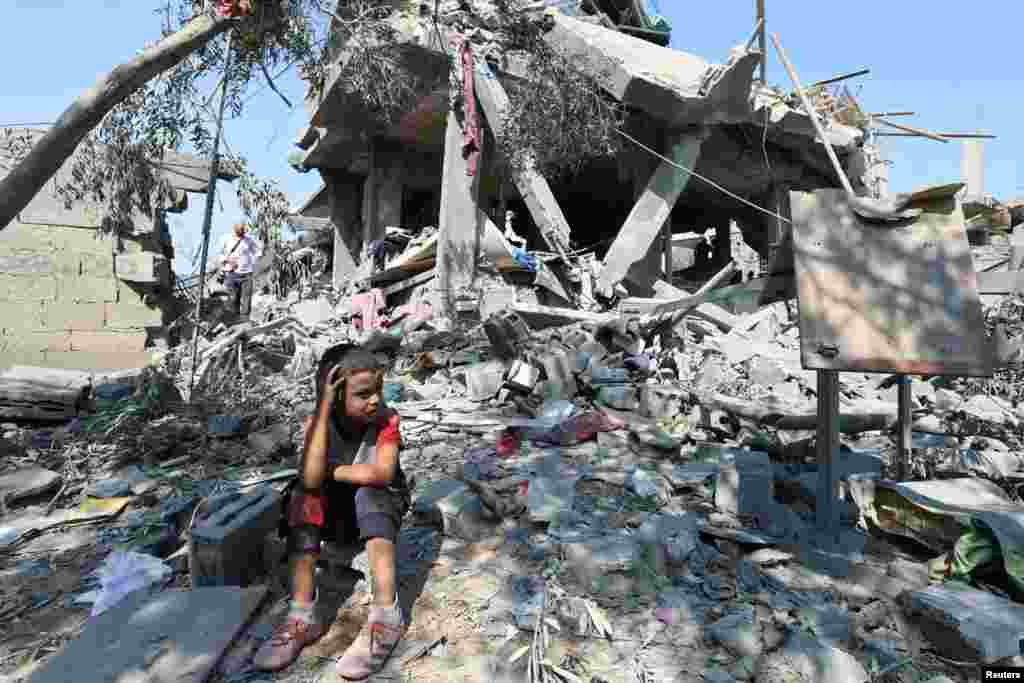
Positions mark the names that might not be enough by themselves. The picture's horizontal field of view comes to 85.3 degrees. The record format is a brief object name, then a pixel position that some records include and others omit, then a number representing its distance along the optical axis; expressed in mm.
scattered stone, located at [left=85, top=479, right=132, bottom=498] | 3389
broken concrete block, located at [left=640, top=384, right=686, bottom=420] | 4605
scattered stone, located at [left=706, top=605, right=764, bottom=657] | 1908
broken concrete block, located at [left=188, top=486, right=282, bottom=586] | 2117
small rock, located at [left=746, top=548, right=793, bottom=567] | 2467
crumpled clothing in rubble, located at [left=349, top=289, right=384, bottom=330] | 8023
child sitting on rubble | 1918
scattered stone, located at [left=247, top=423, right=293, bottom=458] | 3998
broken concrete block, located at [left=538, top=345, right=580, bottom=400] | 4875
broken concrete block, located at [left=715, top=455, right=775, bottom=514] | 2908
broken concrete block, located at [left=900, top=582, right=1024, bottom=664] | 1795
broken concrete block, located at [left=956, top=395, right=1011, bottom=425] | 4625
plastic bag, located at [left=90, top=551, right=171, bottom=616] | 2199
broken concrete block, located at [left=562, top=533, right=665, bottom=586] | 2275
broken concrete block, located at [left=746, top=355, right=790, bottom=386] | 5547
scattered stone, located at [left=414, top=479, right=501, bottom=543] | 2730
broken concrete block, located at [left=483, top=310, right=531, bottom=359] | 5801
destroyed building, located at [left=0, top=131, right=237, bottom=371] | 5988
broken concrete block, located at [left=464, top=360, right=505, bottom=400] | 5148
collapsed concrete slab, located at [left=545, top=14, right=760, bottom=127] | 7508
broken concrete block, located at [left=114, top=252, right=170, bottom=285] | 6488
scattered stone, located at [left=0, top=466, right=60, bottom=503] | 3342
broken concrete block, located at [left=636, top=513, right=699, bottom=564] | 2439
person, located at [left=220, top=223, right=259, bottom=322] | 8453
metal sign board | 2125
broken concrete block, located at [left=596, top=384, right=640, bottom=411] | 4664
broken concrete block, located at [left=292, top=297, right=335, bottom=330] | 8309
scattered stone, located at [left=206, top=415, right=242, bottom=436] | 4391
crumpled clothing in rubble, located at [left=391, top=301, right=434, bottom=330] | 7422
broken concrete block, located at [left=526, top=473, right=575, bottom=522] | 2793
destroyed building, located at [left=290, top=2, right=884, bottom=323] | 7520
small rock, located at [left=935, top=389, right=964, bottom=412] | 4969
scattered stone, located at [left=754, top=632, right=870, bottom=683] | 1775
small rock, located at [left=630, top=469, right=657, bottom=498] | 3104
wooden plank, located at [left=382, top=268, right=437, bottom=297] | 8062
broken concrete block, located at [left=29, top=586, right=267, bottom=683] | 1693
